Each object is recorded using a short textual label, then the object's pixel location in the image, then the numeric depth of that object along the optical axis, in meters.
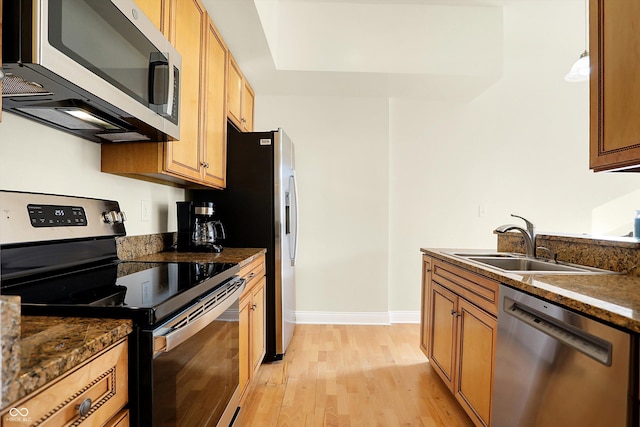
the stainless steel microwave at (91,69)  0.76
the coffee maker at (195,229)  2.04
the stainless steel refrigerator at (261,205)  2.41
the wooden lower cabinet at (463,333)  1.48
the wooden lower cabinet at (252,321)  1.73
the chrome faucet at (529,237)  1.98
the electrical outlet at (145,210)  1.85
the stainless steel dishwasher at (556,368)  0.87
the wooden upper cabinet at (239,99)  2.43
